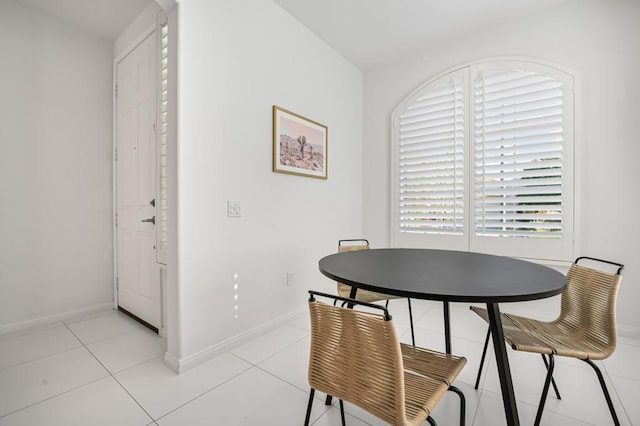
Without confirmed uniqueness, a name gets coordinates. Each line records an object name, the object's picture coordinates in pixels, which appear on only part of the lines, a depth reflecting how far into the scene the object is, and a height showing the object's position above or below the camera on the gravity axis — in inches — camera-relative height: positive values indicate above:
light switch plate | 84.6 +0.3
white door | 99.6 +10.0
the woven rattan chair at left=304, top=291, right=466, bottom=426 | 35.1 -22.0
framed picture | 100.3 +25.3
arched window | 101.0 +19.5
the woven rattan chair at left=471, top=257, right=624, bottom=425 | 50.1 -24.1
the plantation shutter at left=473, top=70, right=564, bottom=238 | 101.3 +21.0
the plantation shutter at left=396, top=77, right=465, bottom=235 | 120.0 +21.8
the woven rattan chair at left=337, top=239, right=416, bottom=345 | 85.1 -26.0
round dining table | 40.9 -11.7
